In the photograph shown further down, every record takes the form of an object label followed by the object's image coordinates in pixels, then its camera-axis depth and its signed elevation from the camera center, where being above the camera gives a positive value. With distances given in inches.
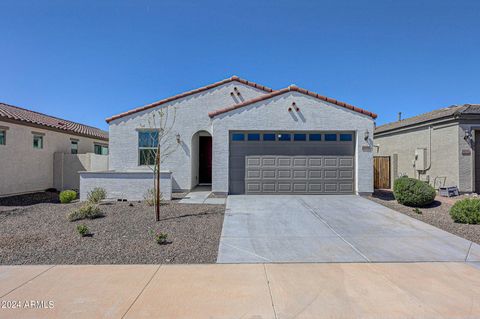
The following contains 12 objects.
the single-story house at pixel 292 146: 452.1 +25.3
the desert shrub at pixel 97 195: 390.9 -55.2
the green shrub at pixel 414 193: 373.4 -47.1
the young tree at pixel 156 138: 510.9 +42.7
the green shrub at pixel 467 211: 285.1 -56.9
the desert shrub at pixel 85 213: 292.2 -62.3
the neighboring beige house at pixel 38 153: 461.4 +12.2
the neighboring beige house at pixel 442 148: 478.0 +26.1
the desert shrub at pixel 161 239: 217.3 -67.0
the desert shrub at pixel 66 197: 401.4 -59.1
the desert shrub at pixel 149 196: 377.9 -57.0
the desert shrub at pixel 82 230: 234.7 -64.6
